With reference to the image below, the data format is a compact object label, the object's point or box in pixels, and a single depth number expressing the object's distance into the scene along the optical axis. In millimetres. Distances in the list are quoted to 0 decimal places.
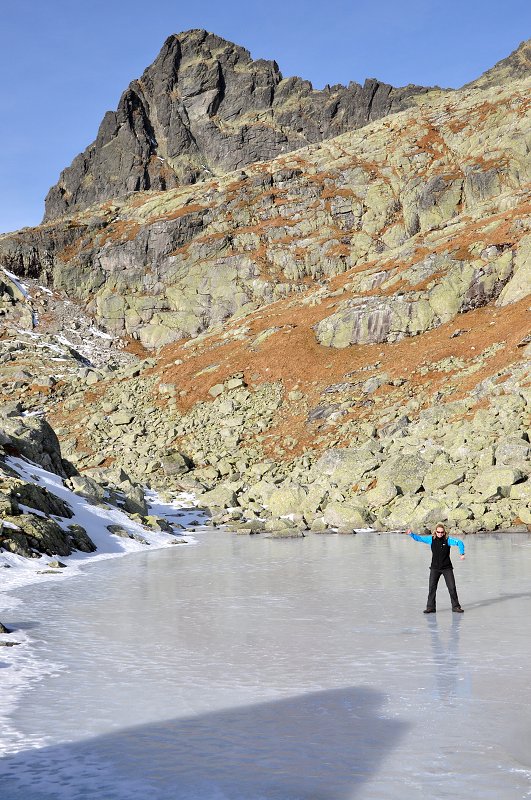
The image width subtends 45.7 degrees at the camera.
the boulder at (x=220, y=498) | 41094
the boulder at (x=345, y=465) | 37562
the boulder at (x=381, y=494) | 33531
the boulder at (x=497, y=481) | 30047
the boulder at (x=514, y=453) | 31328
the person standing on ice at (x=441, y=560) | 13320
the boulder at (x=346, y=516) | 31641
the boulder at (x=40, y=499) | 23500
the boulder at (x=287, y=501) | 36531
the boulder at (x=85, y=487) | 31781
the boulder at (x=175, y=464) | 50781
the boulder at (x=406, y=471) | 33875
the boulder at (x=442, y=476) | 32375
